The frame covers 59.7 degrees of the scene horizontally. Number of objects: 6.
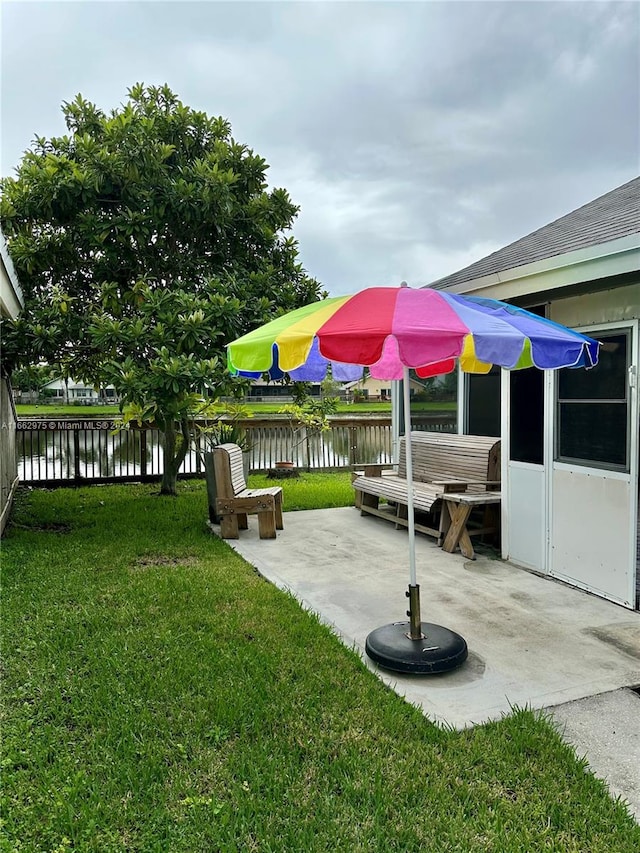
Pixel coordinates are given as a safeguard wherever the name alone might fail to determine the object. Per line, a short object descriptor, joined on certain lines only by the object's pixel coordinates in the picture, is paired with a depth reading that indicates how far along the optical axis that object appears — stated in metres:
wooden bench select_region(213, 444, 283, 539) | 5.60
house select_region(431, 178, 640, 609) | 3.67
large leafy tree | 5.26
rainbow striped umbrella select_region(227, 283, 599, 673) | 2.36
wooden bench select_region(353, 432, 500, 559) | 5.22
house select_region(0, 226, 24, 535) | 4.40
